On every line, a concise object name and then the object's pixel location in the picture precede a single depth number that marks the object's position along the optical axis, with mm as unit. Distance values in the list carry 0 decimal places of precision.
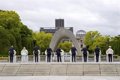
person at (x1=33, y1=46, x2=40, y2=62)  35094
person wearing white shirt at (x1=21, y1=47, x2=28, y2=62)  37406
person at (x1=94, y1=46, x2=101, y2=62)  34531
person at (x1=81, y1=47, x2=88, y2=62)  34325
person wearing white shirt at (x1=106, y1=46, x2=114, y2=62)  34625
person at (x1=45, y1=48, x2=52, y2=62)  34969
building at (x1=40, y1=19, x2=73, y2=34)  193125
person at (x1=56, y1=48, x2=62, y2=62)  35031
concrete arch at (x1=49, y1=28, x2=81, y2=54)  53531
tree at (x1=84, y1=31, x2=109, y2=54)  110762
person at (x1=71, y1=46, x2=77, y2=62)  34656
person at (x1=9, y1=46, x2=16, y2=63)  34444
